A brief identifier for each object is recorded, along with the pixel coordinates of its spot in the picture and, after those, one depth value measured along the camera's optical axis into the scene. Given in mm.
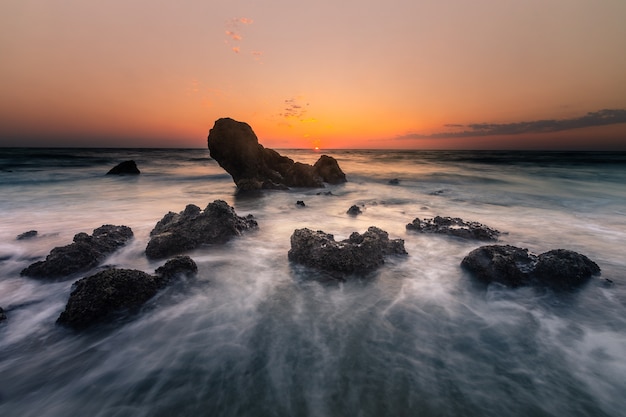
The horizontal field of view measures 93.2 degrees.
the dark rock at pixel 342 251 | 5727
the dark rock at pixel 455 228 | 7984
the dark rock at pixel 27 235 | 7633
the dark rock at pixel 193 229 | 6548
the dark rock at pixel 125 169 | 25984
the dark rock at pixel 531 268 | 5293
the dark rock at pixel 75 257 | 5340
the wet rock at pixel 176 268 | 5207
